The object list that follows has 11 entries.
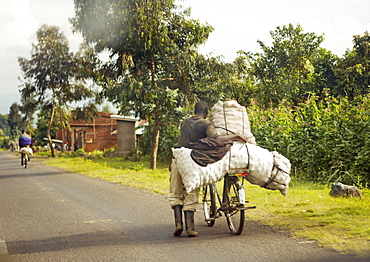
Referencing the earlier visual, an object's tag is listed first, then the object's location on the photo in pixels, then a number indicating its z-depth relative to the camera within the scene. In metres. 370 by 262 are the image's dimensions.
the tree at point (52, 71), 42.34
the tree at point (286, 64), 40.41
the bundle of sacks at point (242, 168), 6.36
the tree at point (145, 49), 19.11
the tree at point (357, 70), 32.09
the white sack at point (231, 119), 7.02
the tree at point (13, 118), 127.29
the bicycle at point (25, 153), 25.44
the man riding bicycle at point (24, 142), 25.27
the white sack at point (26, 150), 25.38
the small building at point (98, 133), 57.22
